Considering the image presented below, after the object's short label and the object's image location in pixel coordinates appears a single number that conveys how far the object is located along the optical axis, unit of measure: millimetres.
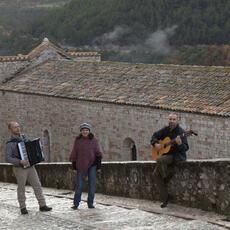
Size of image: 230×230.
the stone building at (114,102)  19719
